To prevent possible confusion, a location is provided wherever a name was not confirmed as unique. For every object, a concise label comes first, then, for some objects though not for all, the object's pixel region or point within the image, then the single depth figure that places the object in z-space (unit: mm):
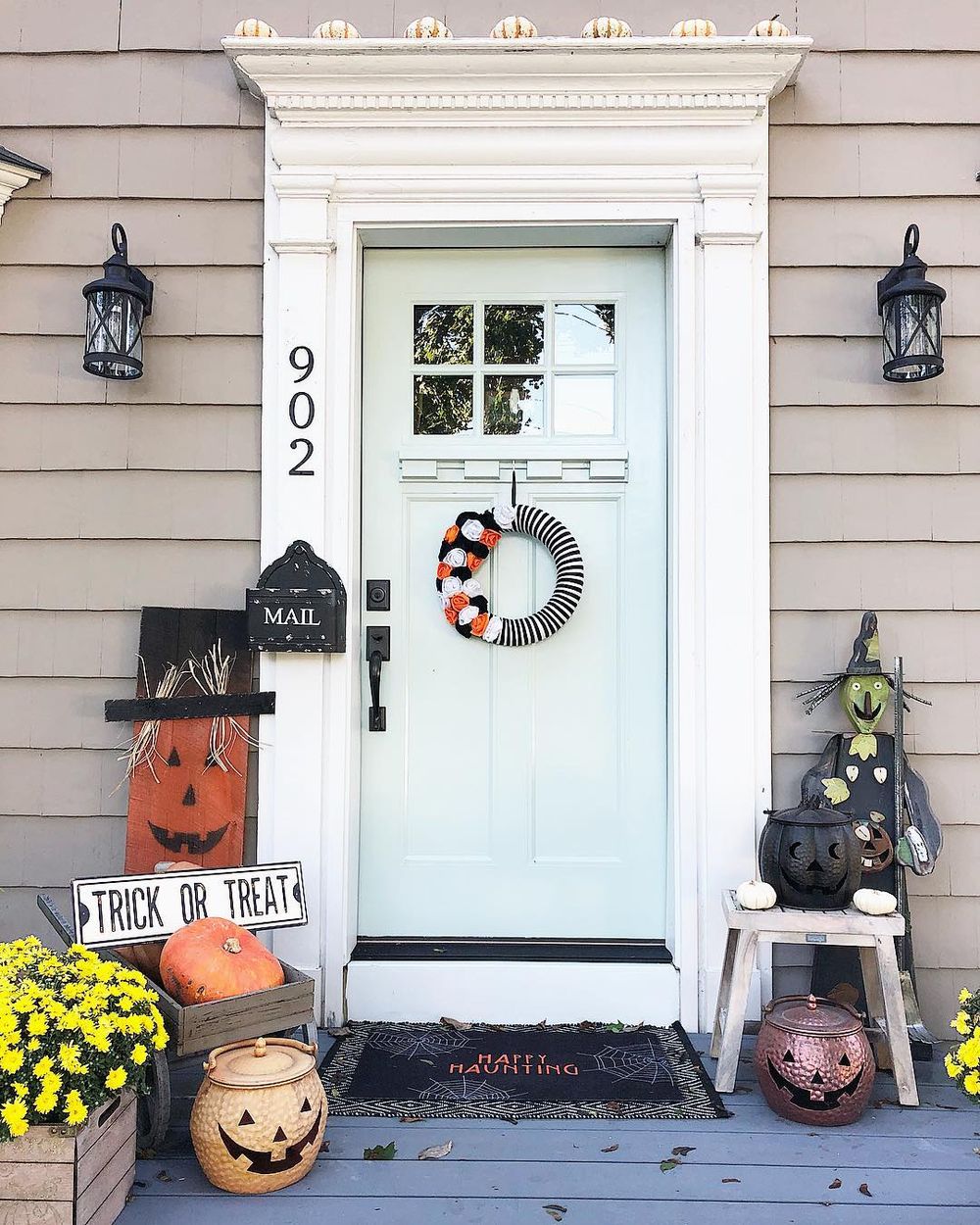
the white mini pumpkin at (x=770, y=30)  2555
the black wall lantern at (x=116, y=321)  2553
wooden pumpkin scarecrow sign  2629
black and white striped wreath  2738
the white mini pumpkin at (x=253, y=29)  2586
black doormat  2168
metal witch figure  2480
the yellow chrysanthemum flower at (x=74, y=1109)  1607
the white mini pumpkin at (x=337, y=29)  2574
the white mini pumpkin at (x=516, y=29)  2568
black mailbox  2607
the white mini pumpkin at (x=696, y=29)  2570
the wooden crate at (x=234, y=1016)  1944
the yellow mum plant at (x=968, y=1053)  1758
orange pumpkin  2008
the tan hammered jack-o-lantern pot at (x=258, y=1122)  1806
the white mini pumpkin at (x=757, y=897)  2229
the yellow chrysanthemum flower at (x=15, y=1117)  1586
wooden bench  2186
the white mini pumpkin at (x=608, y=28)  2572
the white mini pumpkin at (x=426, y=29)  2576
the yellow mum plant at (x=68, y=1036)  1620
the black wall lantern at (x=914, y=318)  2514
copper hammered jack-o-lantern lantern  2064
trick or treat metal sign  2113
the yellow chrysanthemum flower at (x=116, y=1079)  1673
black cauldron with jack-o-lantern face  2234
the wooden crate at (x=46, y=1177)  1632
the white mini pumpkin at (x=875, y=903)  2199
